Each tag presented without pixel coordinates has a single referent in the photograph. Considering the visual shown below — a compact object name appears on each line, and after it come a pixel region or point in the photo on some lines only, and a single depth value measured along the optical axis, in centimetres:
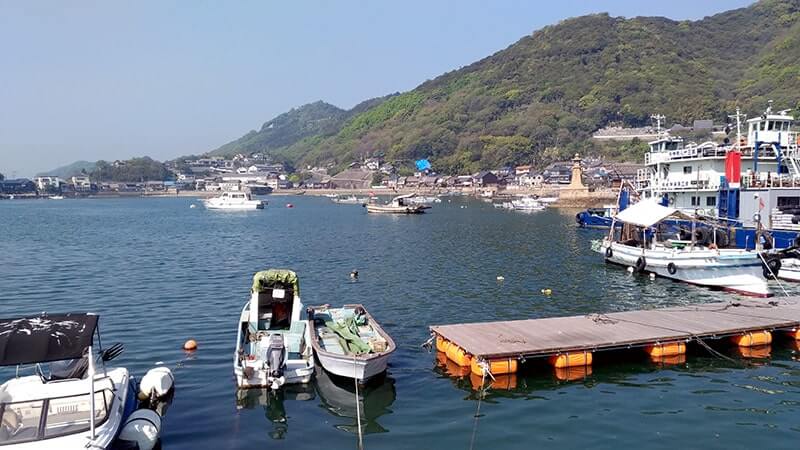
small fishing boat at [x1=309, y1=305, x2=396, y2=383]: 1833
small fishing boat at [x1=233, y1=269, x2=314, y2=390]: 1798
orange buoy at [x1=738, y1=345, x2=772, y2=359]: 2233
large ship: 4028
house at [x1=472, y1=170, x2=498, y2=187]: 19312
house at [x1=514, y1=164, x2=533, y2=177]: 19120
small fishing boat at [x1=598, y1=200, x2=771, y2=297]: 3294
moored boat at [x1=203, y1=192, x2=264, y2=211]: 13388
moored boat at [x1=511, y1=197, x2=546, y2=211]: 12031
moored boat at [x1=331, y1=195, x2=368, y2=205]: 16500
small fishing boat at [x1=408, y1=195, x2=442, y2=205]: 15138
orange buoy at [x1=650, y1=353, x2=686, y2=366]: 2144
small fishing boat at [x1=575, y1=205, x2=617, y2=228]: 7552
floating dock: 2003
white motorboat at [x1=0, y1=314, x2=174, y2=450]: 1216
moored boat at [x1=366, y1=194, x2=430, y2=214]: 10722
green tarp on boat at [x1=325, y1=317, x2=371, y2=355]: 1958
